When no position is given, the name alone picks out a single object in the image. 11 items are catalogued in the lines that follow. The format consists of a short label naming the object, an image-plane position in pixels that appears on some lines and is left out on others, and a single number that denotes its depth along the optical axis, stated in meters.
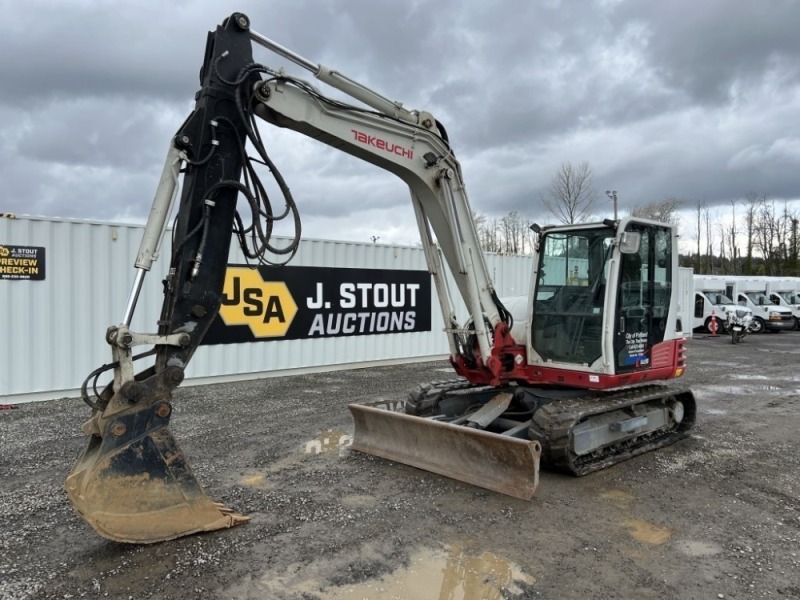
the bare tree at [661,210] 44.34
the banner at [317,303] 11.37
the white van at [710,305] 24.20
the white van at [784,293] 27.14
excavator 4.04
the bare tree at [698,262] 65.66
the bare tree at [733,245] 65.92
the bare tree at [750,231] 62.06
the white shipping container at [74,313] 9.24
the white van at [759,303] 25.09
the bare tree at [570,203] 34.03
